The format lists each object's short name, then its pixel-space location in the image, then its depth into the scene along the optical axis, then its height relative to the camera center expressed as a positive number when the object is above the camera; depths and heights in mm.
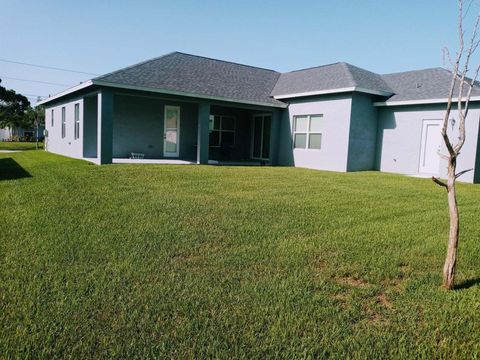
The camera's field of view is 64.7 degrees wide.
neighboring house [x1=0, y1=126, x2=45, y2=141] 45219 +40
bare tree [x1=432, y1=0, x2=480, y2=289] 3531 +36
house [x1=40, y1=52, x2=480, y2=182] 13992 +1203
